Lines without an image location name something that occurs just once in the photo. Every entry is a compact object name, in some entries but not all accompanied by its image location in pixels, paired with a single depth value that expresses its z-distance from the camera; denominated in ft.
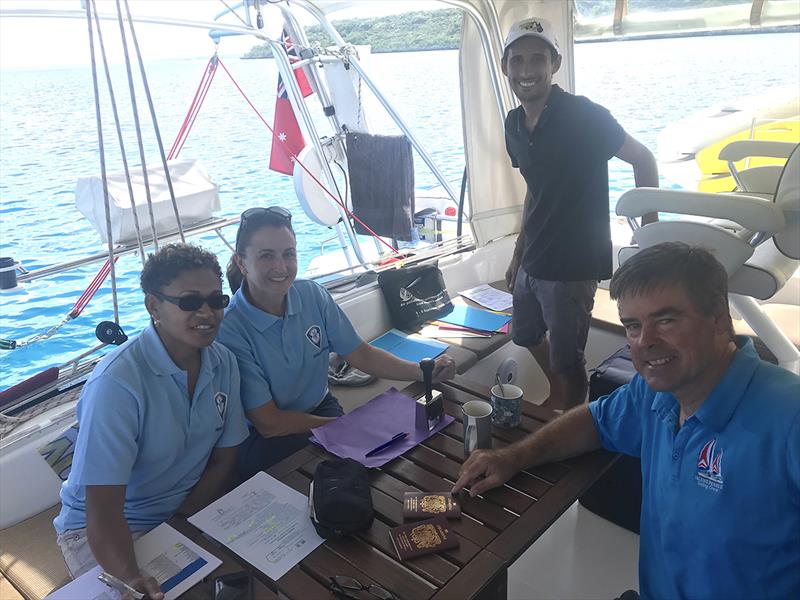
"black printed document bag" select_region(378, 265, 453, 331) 9.73
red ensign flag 12.00
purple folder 4.73
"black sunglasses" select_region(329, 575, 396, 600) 3.28
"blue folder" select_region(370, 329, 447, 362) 8.61
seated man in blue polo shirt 3.16
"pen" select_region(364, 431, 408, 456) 4.72
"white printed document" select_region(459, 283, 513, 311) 10.41
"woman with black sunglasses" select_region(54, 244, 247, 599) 4.17
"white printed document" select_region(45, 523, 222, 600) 3.43
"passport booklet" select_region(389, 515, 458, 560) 3.62
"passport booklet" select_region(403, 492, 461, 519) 3.93
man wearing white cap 6.69
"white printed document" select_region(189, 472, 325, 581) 3.62
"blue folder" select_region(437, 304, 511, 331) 9.57
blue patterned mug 4.99
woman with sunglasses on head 5.72
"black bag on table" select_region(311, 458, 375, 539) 3.75
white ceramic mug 4.62
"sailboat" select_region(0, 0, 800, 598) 6.03
